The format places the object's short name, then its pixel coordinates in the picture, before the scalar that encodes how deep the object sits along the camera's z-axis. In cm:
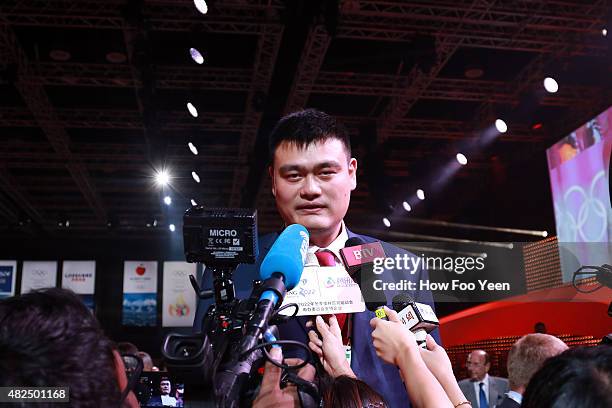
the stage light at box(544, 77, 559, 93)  774
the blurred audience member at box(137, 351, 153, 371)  590
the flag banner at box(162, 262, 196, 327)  1491
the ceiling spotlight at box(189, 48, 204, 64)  768
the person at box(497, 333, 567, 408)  347
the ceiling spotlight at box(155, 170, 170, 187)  1135
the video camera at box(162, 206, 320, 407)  94
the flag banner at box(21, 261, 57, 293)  1473
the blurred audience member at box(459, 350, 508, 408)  607
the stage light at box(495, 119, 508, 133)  902
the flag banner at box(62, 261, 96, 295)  1497
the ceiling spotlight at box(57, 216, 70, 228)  1460
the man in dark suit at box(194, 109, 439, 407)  159
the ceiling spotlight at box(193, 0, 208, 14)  660
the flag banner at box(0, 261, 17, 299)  1469
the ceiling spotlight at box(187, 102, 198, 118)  892
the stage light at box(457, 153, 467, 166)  1006
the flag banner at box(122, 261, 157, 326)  1485
